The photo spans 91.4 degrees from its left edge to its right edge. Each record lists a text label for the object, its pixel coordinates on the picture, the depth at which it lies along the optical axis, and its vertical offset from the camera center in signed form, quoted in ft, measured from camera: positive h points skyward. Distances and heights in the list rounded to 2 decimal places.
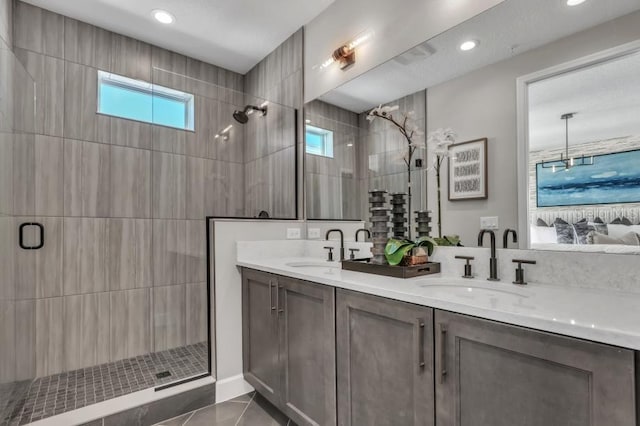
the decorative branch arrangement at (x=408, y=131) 5.79 +1.58
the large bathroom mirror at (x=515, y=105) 3.77 +1.61
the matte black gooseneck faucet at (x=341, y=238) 7.20 -0.56
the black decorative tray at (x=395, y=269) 4.74 -0.87
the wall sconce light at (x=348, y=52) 7.02 +3.88
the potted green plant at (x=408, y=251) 4.94 -0.59
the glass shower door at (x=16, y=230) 5.97 -0.29
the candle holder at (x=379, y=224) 5.52 -0.16
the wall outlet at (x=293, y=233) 8.32 -0.48
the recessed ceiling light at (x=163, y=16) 7.85 +5.13
